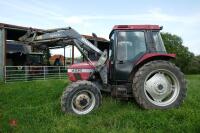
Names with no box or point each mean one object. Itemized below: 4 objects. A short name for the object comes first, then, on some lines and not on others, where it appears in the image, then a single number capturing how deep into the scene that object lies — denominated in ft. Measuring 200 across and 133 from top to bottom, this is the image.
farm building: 41.30
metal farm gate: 31.87
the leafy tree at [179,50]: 101.52
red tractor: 11.86
